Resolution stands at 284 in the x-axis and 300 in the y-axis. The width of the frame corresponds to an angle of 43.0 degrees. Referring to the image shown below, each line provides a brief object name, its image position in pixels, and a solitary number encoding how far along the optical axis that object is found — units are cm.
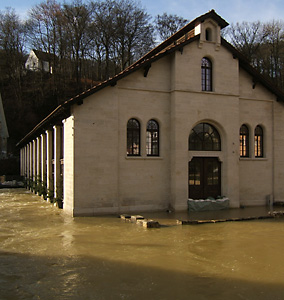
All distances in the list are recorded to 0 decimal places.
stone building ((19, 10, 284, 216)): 1591
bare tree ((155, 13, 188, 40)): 4375
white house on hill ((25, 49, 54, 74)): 4622
